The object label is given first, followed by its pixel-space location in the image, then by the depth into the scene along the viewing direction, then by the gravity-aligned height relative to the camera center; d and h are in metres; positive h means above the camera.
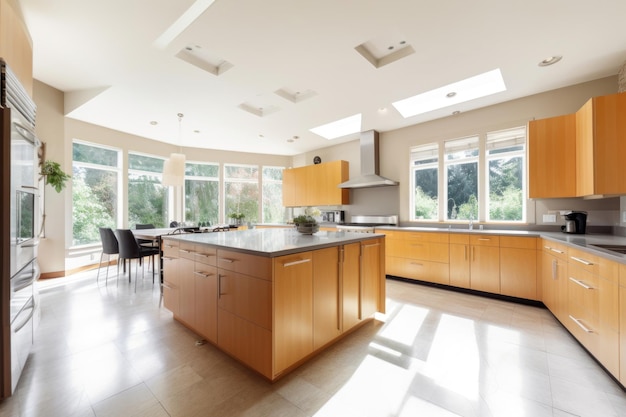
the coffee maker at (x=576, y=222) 2.86 -0.16
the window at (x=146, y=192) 5.64 +0.42
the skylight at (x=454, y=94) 3.43 +1.76
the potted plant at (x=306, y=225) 2.54 -0.17
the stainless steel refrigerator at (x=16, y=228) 1.47 -0.13
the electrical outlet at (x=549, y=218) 3.30 -0.13
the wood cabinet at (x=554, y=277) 2.36 -0.72
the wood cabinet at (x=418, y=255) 3.63 -0.74
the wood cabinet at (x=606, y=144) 2.29 +0.62
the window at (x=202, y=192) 6.60 +0.47
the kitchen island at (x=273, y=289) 1.61 -0.64
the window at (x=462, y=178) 4.01 +0.52
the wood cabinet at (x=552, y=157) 2.87 +0.63
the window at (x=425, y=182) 4.43 +0.50
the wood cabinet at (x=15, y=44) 1.80 +1.37
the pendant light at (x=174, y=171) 4.01 +0.63
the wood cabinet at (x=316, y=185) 5.57 +0.60
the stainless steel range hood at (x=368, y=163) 4.90 +0.94
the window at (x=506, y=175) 3.60 +0.51
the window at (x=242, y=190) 7.03 +0.55
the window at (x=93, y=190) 4.73 +0.40
